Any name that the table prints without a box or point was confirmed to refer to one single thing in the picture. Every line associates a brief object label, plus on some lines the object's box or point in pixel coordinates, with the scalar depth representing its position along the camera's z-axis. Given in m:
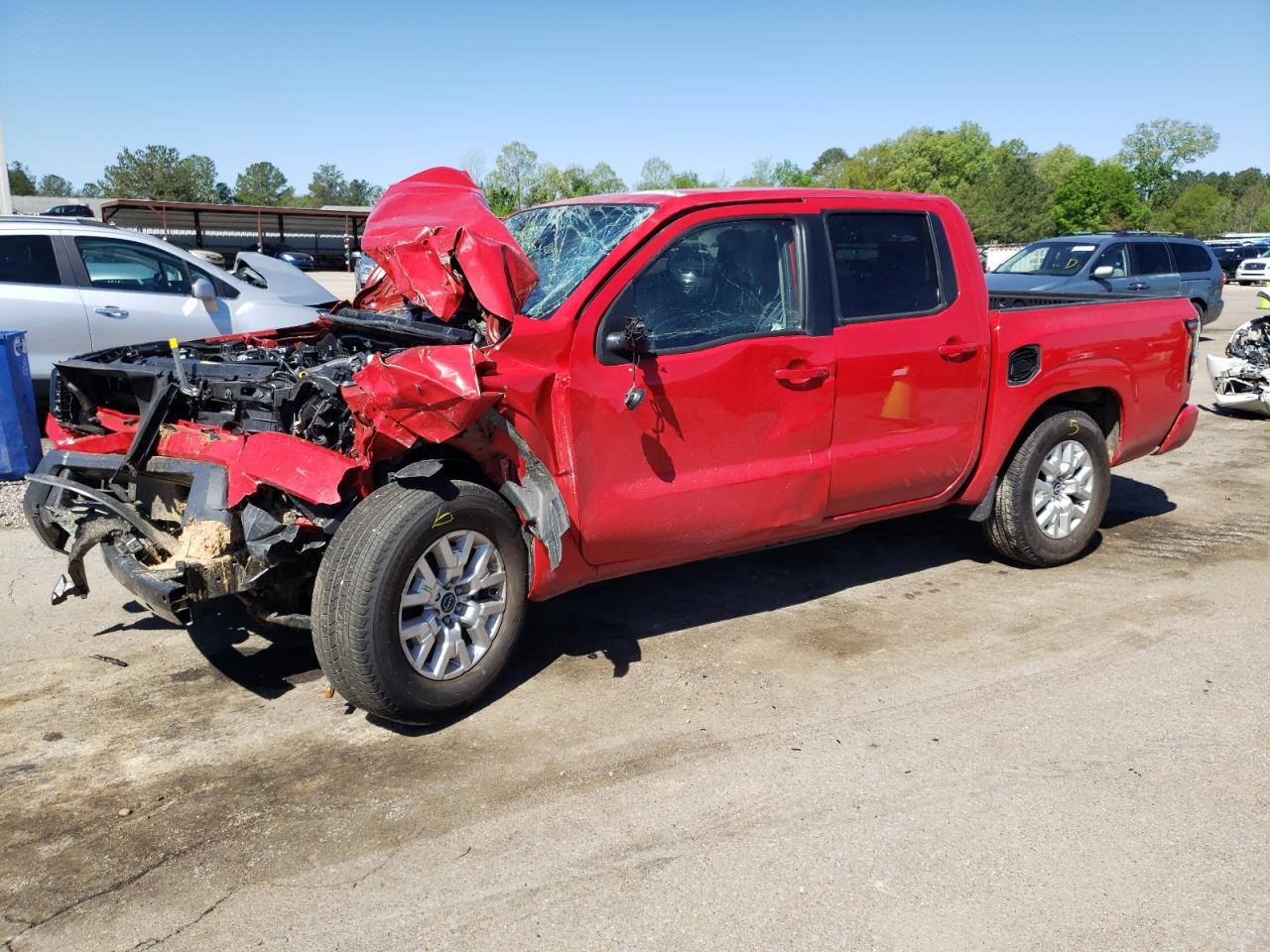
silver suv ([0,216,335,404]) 7.96
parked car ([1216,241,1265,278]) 39.91
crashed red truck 3.60
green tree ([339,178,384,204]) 92.59
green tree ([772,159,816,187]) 60.92
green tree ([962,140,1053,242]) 59.75
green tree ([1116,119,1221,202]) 90.25
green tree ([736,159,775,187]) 64.78
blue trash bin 6.81
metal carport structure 34.81
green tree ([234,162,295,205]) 86.00
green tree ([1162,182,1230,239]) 69.44
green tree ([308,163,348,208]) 105.12
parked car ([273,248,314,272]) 29.34
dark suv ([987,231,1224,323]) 14.14
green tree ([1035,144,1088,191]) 97.81
